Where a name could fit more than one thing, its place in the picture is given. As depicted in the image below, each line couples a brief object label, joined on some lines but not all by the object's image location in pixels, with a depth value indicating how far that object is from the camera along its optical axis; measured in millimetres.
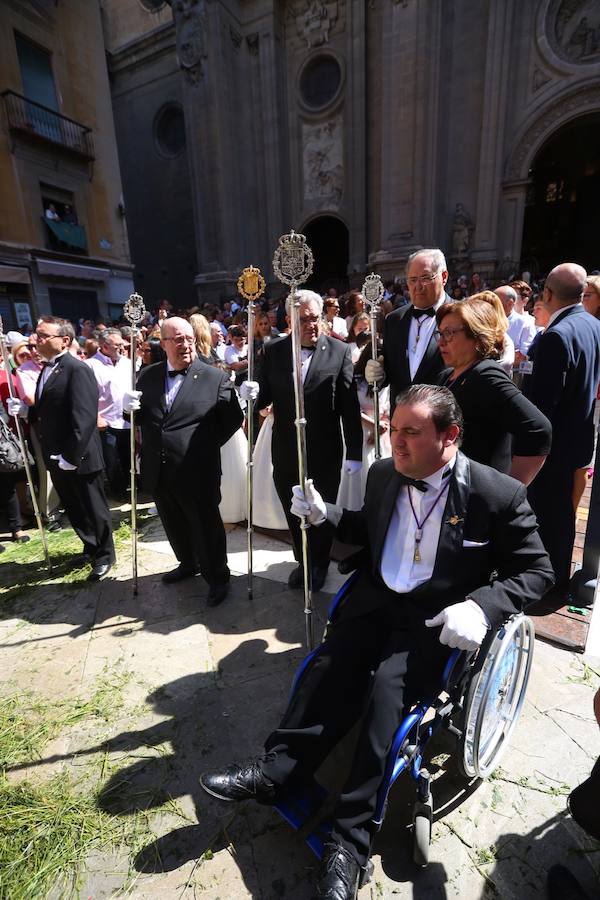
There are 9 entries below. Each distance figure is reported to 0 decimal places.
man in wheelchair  1771
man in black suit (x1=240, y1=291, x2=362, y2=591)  3389
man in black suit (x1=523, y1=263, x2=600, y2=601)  2904
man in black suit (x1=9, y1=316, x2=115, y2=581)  3846
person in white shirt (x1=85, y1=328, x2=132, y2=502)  5610
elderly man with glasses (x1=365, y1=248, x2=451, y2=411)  3023
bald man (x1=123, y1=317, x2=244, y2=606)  3416
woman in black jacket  2398
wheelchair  1809
